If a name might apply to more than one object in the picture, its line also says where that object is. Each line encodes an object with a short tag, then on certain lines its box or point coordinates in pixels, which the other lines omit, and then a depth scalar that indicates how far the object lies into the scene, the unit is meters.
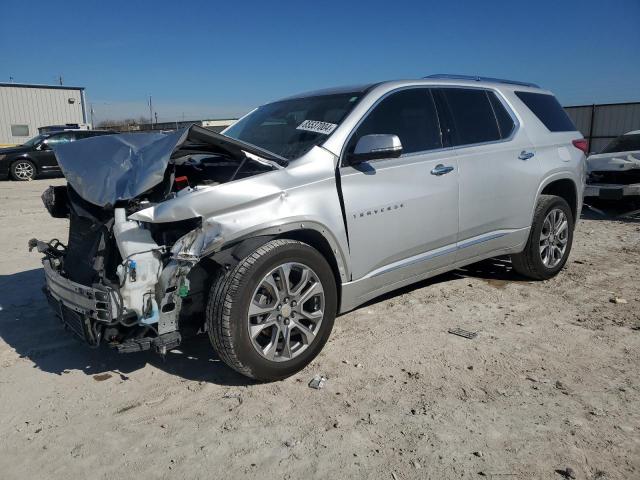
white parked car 8.81
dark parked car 16.47
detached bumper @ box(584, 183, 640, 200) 8.70
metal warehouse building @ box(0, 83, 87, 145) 29.34
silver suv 2.94
